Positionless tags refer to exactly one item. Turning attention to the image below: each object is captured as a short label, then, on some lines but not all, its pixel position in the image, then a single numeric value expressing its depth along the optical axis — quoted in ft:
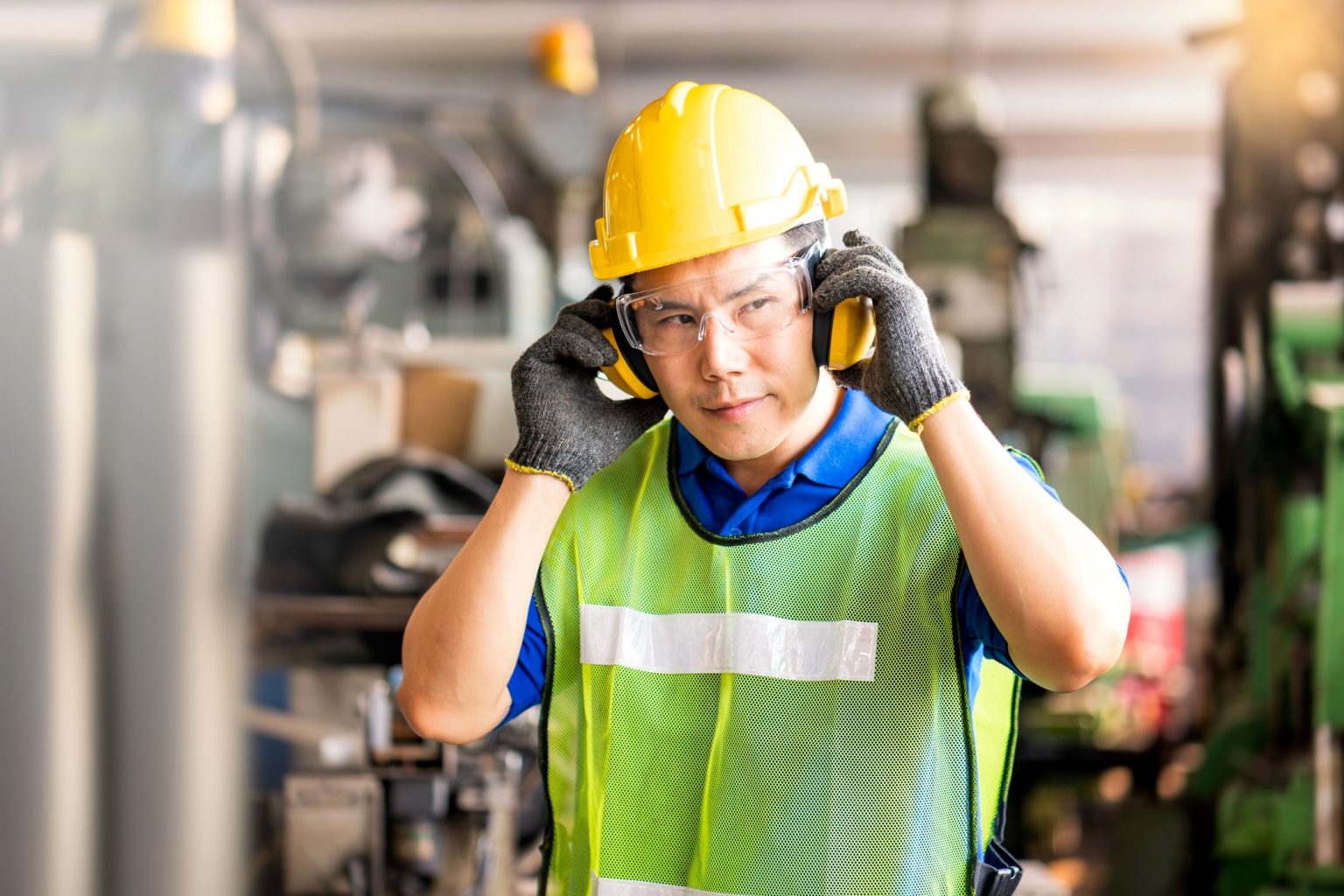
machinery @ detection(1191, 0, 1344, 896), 14.94
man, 5.36
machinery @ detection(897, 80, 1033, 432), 18.45
